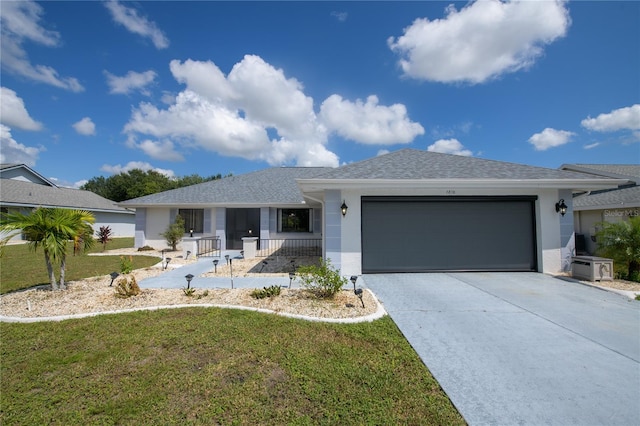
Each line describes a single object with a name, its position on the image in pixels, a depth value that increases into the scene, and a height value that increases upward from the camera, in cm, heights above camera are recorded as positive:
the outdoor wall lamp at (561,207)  832 +48
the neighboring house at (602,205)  1177 +78
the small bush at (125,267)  780 -139
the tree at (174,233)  1428 -56
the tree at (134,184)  4804 +794
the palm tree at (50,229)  618 -12
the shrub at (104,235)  1634 -76
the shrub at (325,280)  586 -138
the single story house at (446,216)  794 +20
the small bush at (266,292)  608 -172
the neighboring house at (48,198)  2086 +246
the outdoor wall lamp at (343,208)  802 +46
